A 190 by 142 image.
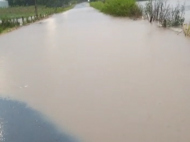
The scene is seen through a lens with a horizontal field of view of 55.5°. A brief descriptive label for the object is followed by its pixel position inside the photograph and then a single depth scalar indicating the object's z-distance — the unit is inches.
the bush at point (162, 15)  368.0
